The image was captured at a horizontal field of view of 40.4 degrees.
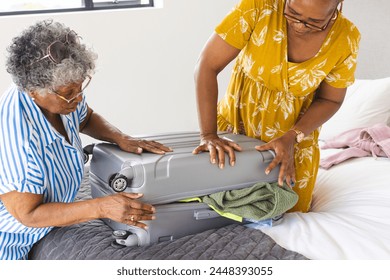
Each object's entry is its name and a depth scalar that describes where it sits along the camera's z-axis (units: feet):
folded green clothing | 5.01
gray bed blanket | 4.66
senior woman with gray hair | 4.45
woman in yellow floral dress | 5.36
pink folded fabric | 7.52
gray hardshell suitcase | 4.71
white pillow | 8.64
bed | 4.70
